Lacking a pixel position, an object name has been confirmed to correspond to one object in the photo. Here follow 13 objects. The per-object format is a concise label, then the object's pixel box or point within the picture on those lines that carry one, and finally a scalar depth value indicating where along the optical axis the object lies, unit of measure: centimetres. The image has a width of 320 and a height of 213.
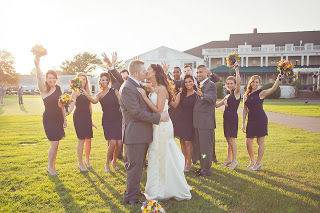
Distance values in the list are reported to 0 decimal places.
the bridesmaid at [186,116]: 860
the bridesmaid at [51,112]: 833
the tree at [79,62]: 13338
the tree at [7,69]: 10360
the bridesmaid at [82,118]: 880
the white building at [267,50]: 6724
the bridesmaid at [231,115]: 907
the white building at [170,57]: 7225
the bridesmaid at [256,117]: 873
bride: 649
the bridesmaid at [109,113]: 885
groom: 613
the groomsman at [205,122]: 818
